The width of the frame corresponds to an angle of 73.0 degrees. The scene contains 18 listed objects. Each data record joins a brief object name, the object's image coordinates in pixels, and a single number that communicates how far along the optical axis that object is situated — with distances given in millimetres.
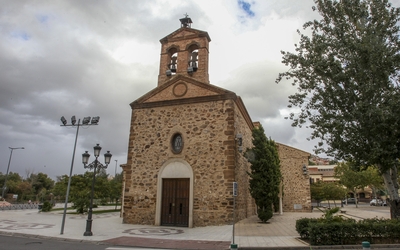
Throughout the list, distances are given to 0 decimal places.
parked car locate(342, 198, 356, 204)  54750
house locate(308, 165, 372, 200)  54781
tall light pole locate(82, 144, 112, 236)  12281
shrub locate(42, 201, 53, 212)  24766
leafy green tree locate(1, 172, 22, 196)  47781
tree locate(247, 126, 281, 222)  15656
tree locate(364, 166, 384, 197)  36781
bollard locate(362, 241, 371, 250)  5205
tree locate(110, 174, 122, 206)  27641
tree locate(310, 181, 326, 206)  36719
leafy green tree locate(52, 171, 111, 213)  22297
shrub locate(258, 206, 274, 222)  15453
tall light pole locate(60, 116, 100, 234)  12555
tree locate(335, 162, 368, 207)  36875
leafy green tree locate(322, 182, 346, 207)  35406
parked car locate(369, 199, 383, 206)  43538
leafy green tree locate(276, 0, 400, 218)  9484
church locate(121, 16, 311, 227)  14180
